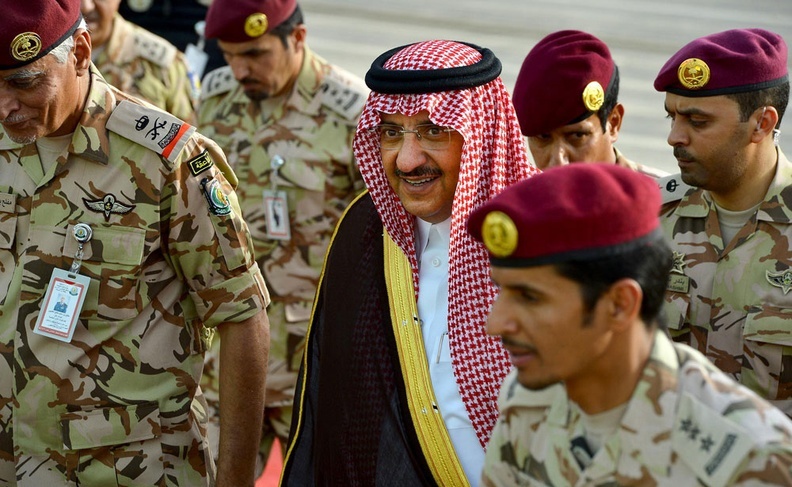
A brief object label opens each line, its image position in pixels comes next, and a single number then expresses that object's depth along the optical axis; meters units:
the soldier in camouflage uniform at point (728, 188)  7.18
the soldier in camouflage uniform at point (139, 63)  13.07
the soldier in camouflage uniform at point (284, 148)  11.20
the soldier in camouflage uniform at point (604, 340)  4.23
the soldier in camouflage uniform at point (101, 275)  6.64
